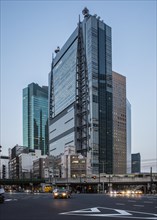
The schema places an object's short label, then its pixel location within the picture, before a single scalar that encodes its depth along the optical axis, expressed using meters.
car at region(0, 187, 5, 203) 18.52
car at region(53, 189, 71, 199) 24.70
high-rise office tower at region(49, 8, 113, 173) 106.64
